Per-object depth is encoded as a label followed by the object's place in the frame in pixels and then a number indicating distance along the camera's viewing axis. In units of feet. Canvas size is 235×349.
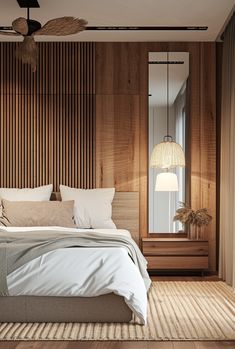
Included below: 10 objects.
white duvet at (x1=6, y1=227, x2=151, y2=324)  13.20
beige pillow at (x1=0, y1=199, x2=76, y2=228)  18.75
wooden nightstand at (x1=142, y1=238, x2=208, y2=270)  20.22
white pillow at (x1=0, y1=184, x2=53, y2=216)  20.14
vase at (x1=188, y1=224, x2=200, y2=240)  20.80
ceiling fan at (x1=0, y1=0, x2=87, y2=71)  15.03
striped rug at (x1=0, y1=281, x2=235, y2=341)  12.16
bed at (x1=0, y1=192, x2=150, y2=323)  13.35
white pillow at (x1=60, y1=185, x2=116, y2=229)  19.86
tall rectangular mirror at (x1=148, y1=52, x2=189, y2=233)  21.40
